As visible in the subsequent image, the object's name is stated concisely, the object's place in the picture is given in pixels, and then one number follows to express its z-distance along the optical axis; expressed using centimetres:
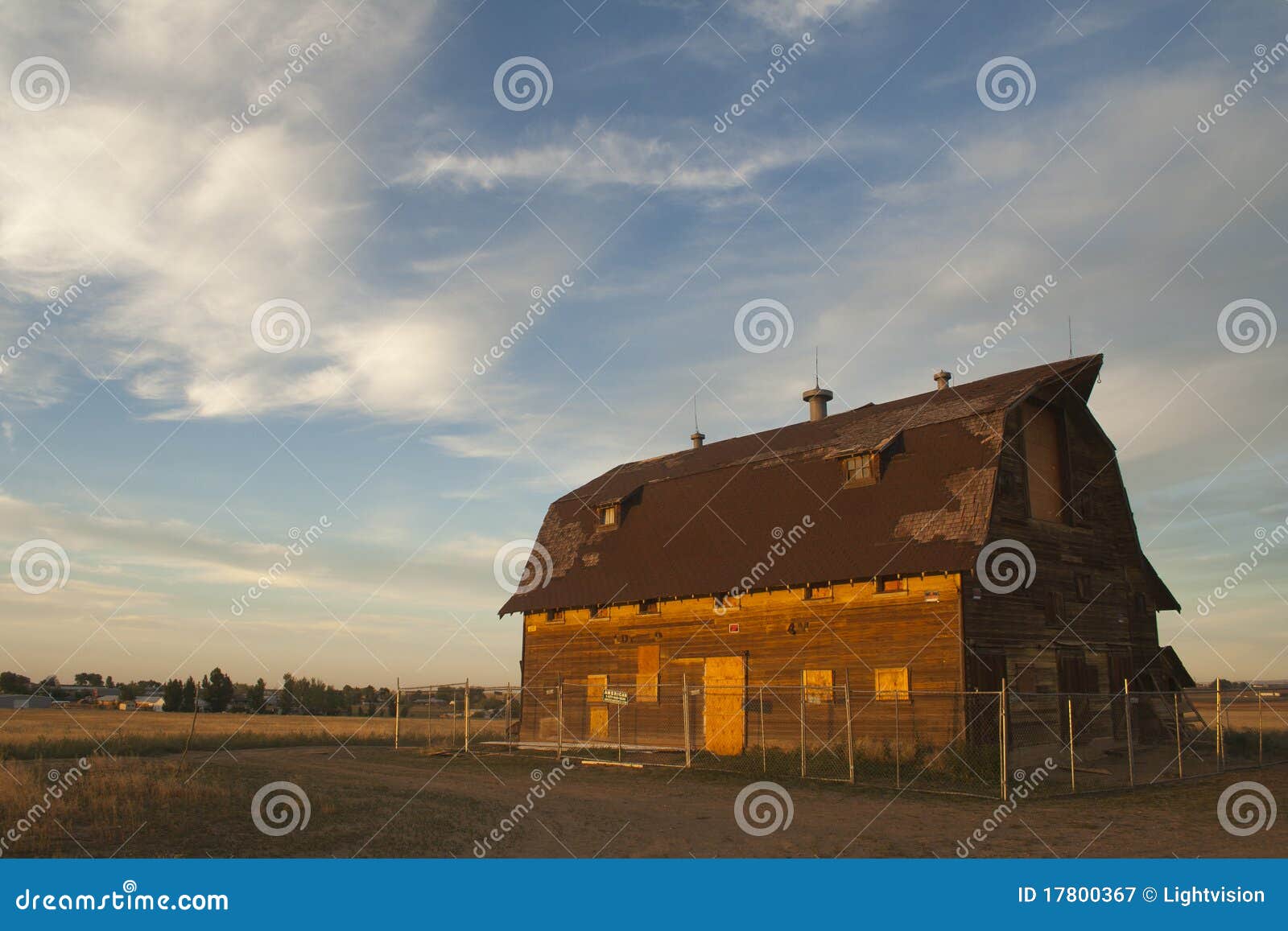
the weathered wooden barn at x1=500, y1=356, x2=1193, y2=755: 2153
